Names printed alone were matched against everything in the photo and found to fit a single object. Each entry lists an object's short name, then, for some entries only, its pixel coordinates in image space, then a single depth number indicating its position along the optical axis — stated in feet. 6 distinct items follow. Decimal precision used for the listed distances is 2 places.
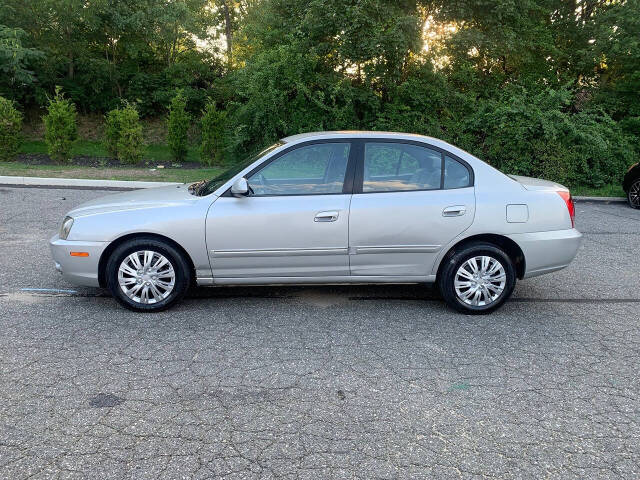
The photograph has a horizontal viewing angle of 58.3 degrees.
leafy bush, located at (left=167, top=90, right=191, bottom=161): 60.54
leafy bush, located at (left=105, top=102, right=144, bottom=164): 56.39
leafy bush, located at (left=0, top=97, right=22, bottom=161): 56.13
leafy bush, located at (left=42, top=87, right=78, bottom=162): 55.83
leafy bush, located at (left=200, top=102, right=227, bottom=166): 57.98
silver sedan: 16.56
